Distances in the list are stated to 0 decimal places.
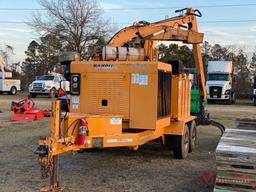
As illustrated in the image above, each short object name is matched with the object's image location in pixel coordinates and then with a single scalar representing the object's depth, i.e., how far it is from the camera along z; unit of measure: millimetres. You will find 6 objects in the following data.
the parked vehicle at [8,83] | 41312
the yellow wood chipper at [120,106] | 6934
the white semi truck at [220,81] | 34906
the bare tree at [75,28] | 46719
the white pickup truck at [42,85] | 36375
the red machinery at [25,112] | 18141
